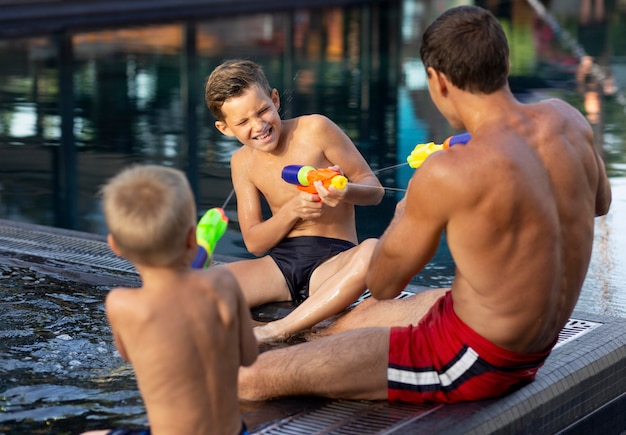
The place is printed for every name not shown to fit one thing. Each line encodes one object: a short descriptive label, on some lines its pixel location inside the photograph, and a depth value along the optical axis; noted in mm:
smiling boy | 7548
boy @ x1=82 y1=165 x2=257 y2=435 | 4598
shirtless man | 5319
